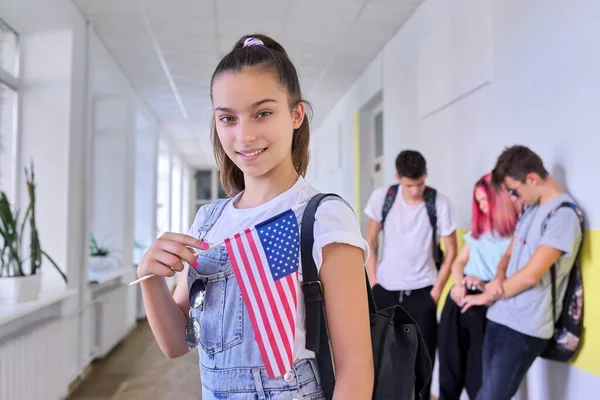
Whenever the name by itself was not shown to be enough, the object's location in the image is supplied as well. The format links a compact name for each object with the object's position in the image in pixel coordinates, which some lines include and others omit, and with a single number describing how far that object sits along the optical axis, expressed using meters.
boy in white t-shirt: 2.93
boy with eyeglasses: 2.14
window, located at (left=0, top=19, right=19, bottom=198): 3.70
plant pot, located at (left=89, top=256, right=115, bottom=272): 5.50
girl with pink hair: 2.65
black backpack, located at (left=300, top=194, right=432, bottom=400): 0.87
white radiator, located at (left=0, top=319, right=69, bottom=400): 2.70
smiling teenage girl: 0.87
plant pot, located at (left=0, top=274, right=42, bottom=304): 2.98
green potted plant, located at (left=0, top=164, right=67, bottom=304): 2.96
